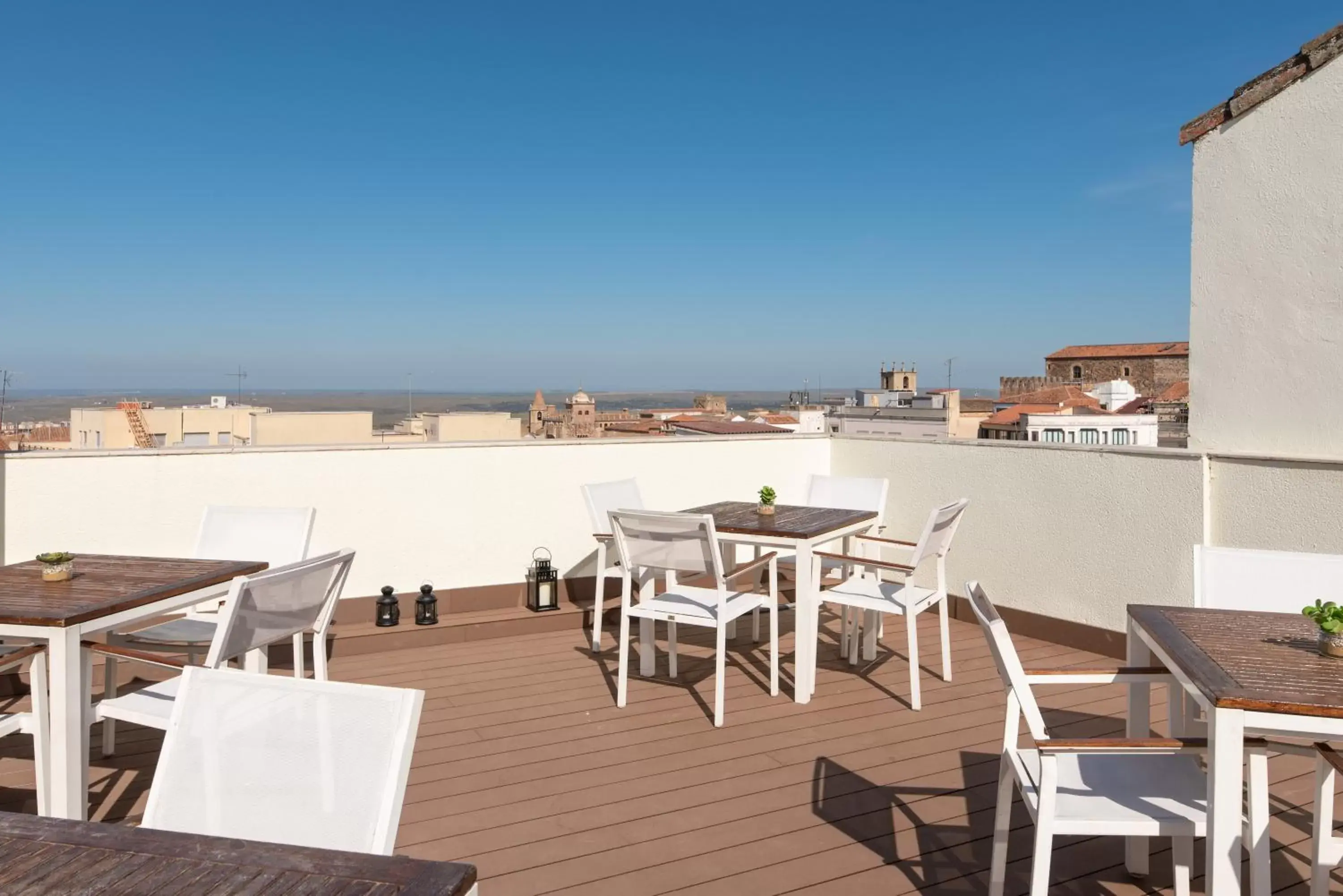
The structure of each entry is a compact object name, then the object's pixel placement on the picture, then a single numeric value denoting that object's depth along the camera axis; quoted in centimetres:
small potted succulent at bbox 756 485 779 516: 398
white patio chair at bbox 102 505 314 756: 338
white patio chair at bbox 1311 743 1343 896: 173
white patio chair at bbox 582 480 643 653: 413
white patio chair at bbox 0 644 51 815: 224
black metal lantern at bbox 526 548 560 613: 475
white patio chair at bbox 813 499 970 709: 343
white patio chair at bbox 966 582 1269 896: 164
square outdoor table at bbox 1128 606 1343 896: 149
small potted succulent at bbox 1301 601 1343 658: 175
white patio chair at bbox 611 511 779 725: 328
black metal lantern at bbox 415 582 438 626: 449
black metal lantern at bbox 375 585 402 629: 443
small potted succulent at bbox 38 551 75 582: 259
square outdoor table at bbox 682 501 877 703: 352
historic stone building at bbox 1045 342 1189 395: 5000
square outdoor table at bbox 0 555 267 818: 215
